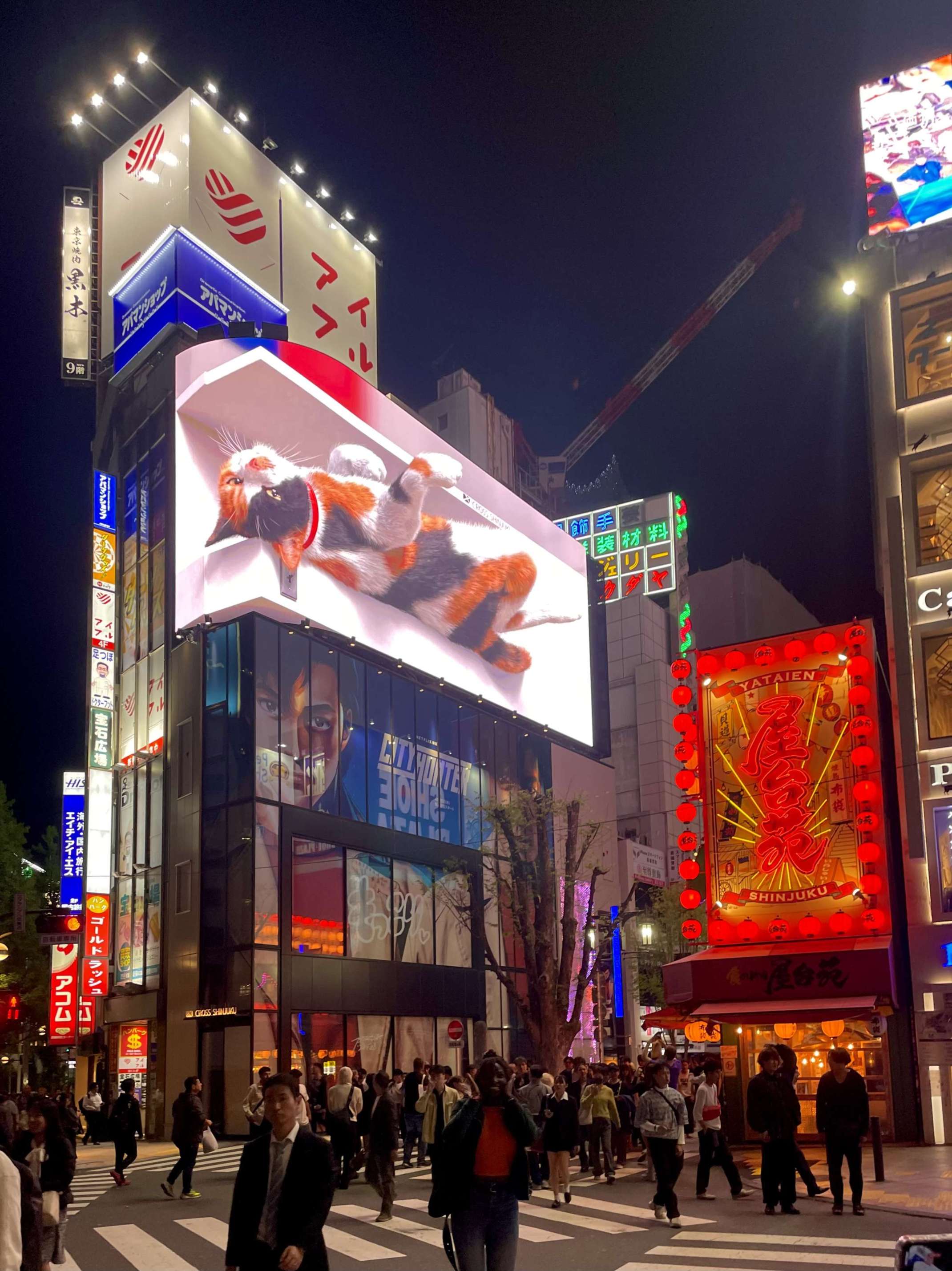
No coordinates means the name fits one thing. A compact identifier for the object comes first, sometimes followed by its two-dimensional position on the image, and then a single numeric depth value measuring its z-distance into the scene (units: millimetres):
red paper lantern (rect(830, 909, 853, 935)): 22531
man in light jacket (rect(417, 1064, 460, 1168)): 19141
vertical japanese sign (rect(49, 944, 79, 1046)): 35844
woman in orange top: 8188
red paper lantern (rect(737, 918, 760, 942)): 23500
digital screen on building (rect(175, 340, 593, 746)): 36469
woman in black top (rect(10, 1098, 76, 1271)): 9594
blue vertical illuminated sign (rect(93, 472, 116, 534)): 40656
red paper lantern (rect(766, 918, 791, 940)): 23156
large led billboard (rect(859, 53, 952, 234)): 27047
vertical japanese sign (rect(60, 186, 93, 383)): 45562
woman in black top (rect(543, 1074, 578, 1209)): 16297
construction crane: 117312
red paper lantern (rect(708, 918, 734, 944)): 23734
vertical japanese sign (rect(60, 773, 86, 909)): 38438
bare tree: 31500
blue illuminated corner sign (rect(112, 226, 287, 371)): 41125
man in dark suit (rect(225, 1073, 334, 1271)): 6207
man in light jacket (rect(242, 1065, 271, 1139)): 19156
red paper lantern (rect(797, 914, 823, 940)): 22797
